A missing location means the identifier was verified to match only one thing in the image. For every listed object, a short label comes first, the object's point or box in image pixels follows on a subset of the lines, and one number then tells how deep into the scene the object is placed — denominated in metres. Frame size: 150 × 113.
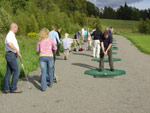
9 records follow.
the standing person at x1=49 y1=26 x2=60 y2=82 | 11.57
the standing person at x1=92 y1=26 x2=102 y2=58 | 14.97
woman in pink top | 7.05
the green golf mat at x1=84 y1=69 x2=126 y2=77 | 9.20
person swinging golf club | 9.82
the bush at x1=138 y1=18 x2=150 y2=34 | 90.56
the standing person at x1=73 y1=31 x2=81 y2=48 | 20.09
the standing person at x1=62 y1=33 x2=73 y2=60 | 14.37
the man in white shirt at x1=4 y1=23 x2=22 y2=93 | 6.36
